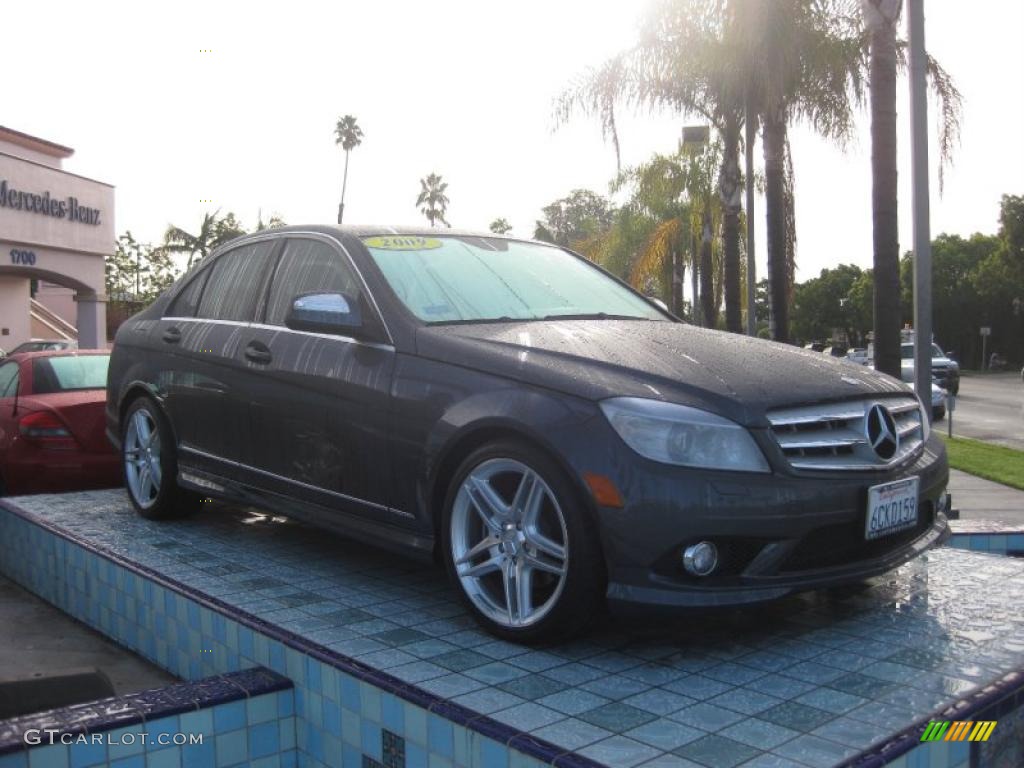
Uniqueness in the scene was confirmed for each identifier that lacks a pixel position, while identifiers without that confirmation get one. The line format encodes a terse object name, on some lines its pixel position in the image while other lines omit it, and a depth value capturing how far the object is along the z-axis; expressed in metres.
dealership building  25.00
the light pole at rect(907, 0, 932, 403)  7.66
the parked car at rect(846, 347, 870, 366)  34.75
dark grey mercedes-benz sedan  2.96
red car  6.65
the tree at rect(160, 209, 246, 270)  58.78
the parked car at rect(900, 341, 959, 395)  27.31
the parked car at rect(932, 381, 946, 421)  20.97
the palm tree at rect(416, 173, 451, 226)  76.56
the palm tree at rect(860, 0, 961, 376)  9.24
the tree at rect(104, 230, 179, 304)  55.94
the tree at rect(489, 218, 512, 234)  84.05
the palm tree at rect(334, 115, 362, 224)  65.06
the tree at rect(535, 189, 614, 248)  84.50
